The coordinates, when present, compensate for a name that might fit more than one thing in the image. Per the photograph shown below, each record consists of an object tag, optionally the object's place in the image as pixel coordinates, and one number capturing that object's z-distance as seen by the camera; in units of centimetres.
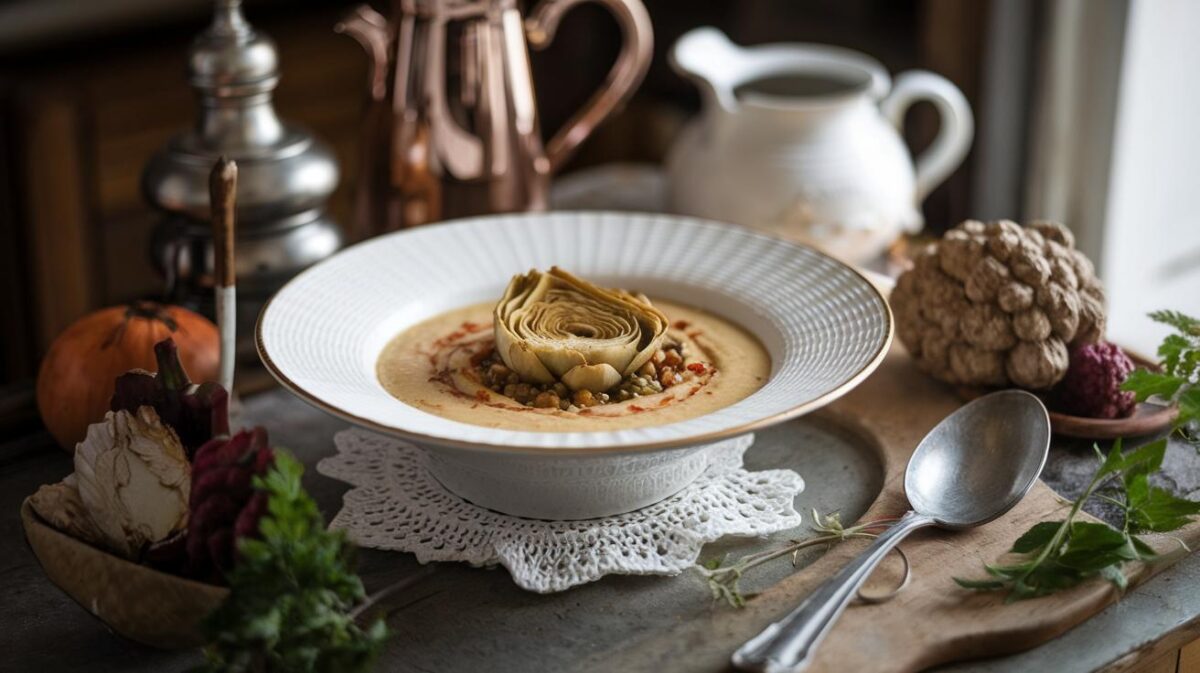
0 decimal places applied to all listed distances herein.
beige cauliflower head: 97
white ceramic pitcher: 125
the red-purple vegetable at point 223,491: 70
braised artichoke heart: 85
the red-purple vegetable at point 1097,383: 97
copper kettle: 117
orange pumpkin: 96
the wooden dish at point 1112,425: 96
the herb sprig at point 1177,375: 84
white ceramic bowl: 76
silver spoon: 76
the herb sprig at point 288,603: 65
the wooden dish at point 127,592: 71
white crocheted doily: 82
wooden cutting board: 73
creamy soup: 83
